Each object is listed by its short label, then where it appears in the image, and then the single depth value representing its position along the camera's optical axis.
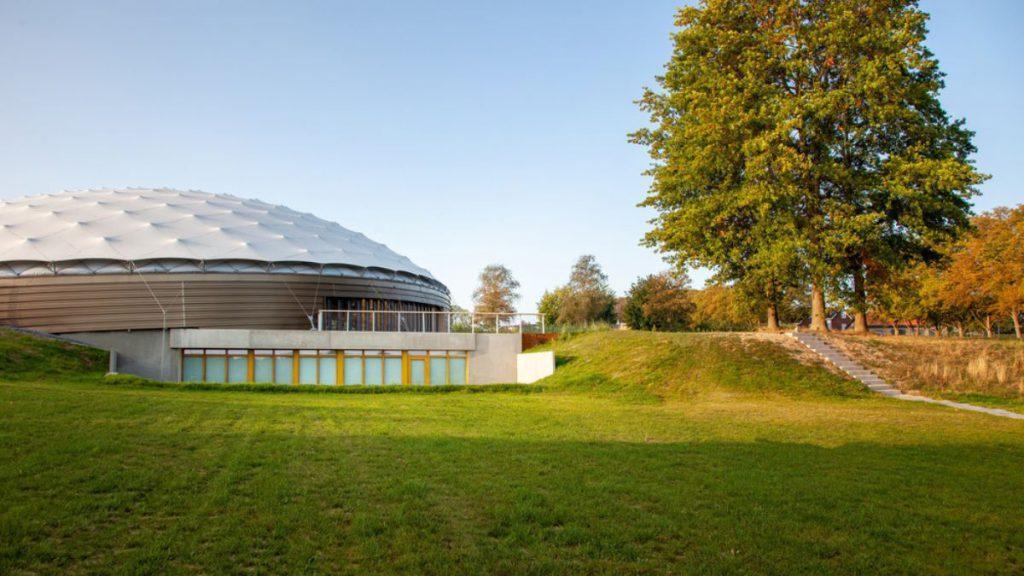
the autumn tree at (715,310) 48.12
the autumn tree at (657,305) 50.41
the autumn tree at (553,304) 65.59
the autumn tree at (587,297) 59.78
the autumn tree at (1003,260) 34.94
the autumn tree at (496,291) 68.19
